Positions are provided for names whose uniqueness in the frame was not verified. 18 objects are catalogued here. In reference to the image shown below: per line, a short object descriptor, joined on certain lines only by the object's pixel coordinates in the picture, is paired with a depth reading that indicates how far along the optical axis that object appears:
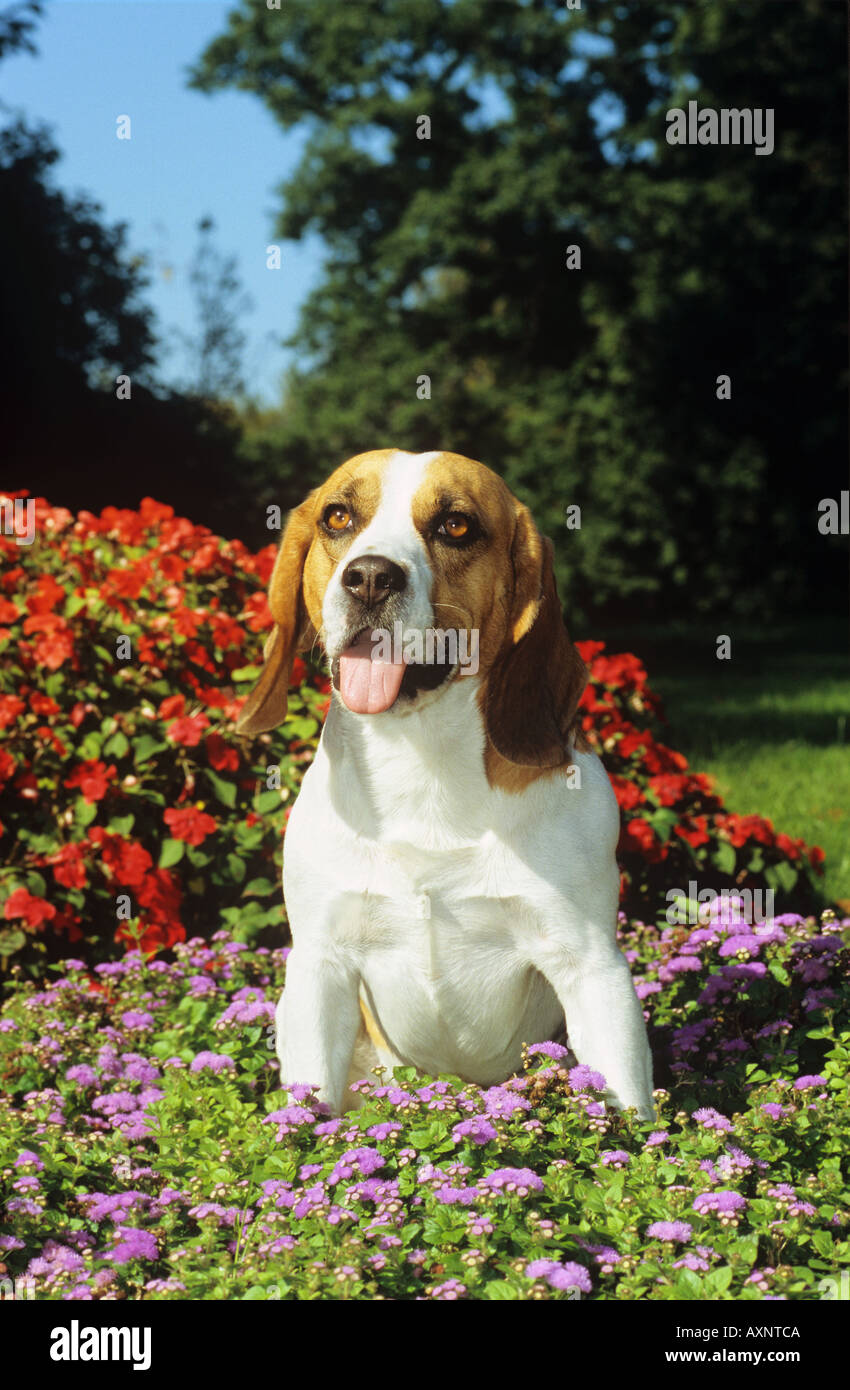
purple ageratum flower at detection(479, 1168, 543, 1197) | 2.70
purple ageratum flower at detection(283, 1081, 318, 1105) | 3.13
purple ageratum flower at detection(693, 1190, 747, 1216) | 2.70
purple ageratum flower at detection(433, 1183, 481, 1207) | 2.70
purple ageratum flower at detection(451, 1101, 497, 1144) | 2.89
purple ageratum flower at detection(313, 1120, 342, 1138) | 3.01
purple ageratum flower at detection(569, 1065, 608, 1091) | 3.04
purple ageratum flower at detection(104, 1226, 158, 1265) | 2.84
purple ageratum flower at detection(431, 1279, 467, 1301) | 2.45
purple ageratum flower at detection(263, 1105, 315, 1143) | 3.03
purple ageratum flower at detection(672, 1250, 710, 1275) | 2.59
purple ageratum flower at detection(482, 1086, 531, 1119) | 3.04
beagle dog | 3.15
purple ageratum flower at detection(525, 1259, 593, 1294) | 2.43
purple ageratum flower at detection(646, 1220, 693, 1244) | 2.62
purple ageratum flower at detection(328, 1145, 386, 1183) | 2.84
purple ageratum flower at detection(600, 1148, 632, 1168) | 2.95
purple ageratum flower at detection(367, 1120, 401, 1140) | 2.96
